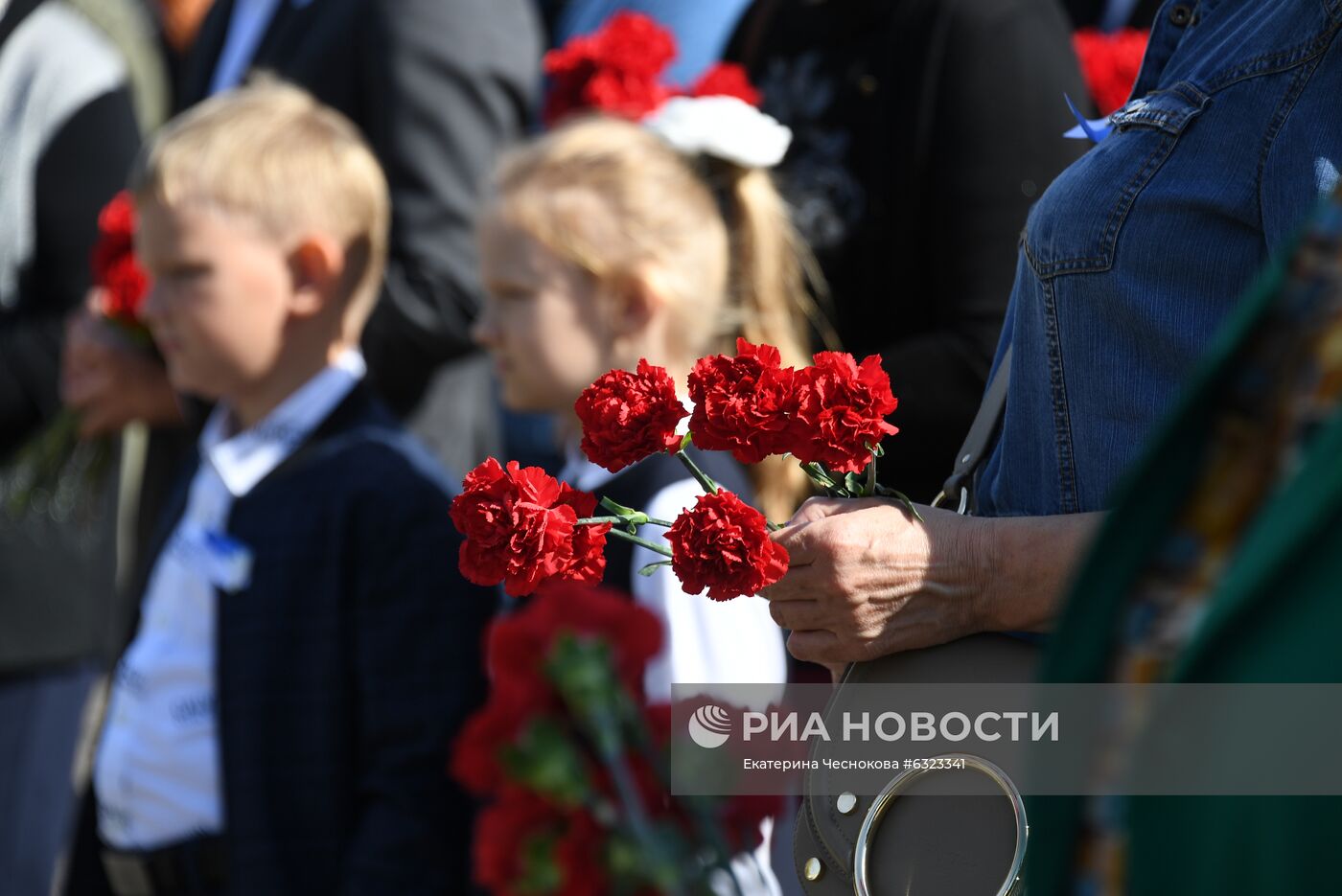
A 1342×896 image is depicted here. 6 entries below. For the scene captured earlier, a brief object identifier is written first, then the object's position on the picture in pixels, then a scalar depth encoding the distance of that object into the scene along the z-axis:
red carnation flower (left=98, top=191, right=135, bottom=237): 6.73
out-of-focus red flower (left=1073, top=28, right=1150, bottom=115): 5.63
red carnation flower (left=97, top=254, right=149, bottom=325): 6.68
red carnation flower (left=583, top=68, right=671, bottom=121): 6.01
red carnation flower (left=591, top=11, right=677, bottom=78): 6.05
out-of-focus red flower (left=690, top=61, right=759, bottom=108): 5.57
